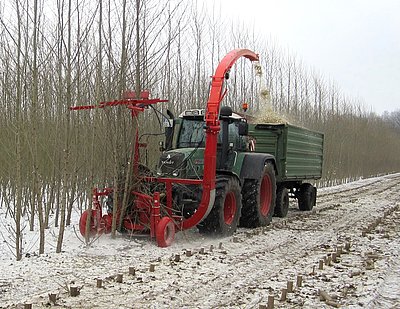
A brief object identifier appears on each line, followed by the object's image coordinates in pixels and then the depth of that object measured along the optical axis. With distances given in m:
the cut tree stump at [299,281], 5.03
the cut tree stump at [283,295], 4.55
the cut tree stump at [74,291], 4.47
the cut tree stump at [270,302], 4.29
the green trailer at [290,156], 10.36
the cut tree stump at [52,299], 4.25
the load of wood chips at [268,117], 11.38
